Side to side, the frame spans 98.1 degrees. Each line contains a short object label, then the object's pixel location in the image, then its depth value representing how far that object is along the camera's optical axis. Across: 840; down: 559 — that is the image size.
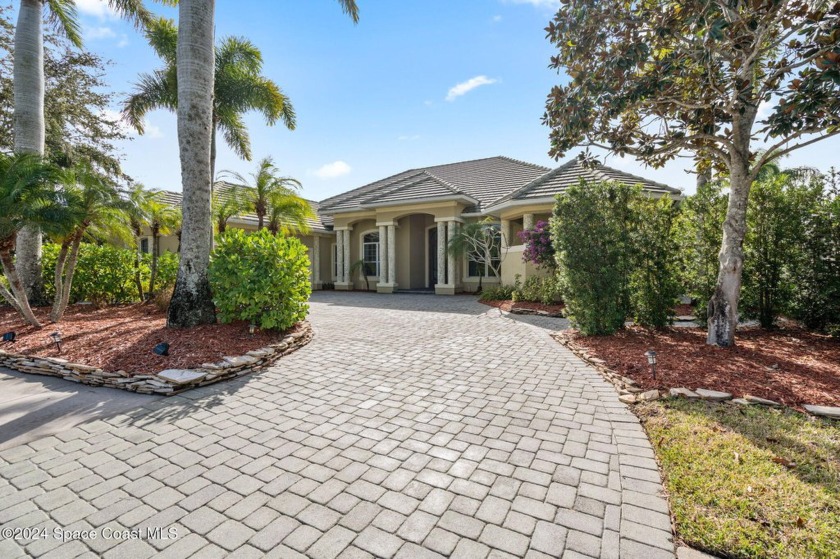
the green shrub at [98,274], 9.93
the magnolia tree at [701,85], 4.67
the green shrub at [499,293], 13.62
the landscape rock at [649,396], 4.28
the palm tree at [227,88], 12.01
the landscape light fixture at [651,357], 4.57
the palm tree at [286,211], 13.16
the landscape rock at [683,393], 4.22
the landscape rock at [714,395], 4.13
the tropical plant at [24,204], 6.49
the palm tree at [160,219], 10.20
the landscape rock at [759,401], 3.96
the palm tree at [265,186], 12.73
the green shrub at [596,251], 6.88
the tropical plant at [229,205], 12.84
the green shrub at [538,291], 11.43
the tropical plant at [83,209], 7.18
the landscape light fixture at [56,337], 5.65
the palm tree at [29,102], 9.12
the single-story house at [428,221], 13.67
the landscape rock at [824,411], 3.67
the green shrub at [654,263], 7.07
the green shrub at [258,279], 6.64
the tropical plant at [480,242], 14.82
